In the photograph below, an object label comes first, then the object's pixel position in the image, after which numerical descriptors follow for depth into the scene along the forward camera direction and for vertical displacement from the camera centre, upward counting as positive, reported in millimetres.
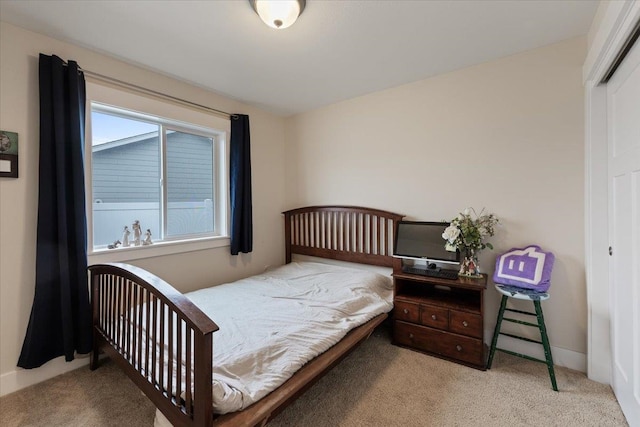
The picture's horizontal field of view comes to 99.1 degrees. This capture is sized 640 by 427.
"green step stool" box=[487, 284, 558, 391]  1859 -787
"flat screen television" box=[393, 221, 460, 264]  2400 -302
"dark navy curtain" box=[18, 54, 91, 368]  1876 -83
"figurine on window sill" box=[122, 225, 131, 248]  2381 -208
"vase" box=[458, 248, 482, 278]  2270 -474
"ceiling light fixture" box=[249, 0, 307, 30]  1563 +1184
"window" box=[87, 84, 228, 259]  2307 +326
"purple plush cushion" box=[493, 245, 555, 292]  1945 -446
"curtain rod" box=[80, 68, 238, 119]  2145 +1094
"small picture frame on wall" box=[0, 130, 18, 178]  1793 +405
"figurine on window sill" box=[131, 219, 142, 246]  2441 -186
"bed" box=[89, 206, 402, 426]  1129 -736
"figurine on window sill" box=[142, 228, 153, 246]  2500 -239
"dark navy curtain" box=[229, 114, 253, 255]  3066 +315
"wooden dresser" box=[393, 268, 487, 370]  2076 -887
